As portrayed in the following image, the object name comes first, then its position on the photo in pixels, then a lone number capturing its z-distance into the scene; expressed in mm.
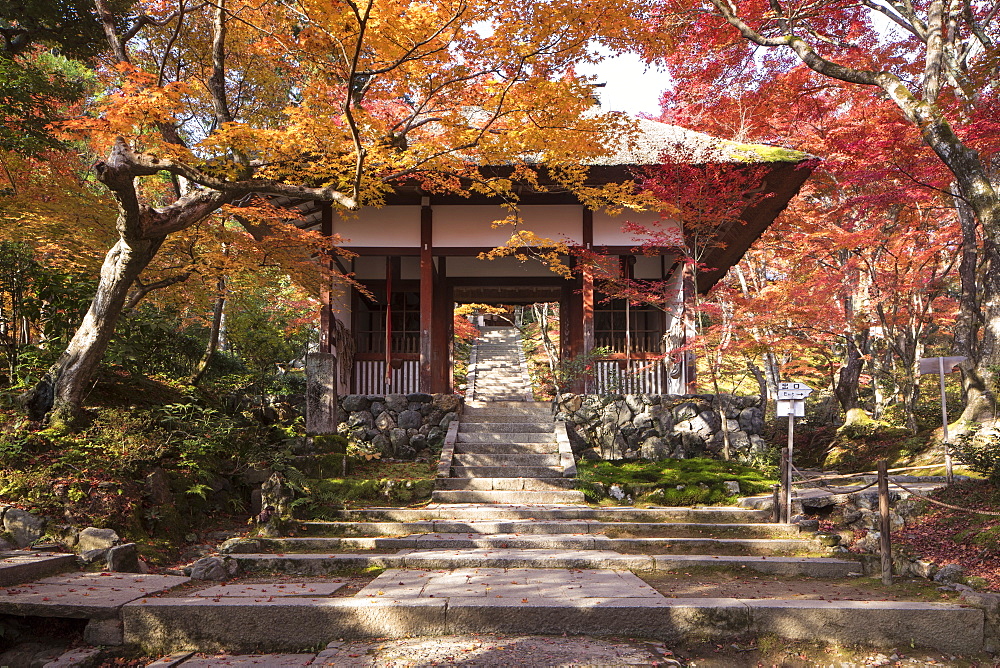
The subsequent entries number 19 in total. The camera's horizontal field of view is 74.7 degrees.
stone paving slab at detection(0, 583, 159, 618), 4574
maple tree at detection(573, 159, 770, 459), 10781
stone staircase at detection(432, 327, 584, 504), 8727
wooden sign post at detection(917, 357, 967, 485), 8562
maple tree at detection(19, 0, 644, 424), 6906
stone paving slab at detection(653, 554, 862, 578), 6246
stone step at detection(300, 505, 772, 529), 7914
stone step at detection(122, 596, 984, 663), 4582
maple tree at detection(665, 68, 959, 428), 11086
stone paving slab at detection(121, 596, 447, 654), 4570
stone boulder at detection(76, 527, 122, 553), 6062
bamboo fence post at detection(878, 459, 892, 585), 5812
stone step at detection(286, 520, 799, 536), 7398
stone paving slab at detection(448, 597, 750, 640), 4590
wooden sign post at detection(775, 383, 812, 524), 7758
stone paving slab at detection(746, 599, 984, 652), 4656
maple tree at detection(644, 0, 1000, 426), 7074
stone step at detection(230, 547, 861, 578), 6211
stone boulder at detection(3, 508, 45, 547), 5980
